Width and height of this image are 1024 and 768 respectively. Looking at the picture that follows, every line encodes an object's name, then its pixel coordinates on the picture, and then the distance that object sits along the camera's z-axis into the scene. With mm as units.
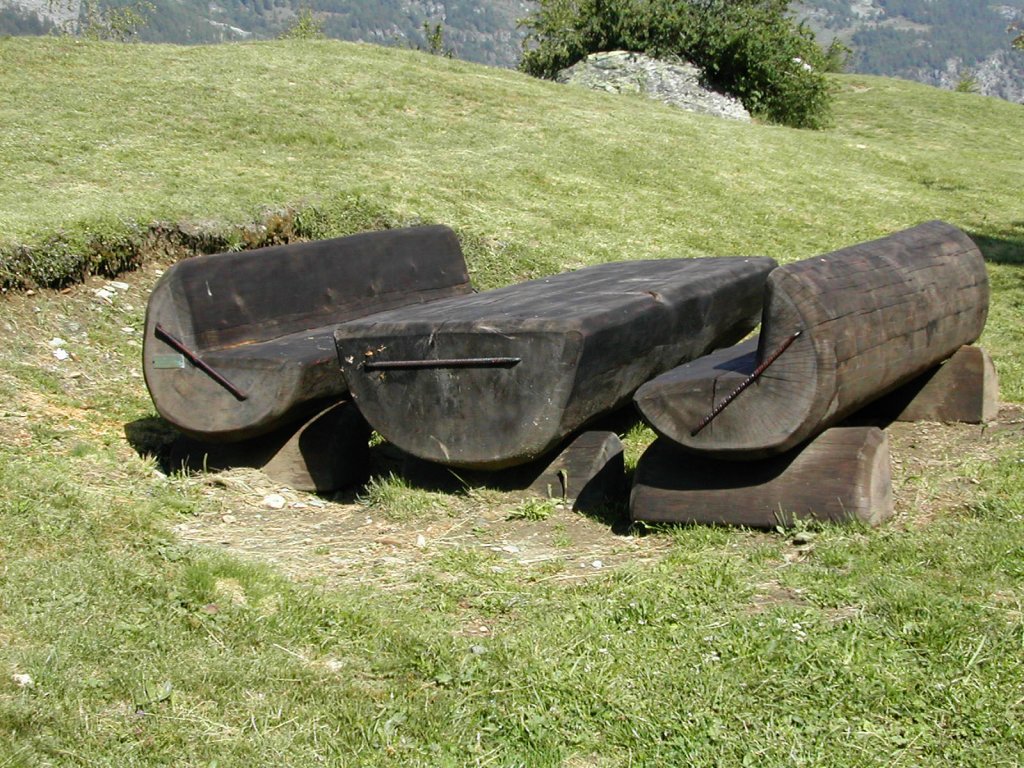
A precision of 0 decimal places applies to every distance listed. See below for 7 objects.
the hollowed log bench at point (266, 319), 5941
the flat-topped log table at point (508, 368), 5191
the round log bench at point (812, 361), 4660
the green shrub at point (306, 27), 41656
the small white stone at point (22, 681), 3621
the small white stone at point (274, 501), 5941
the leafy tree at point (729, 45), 22703
